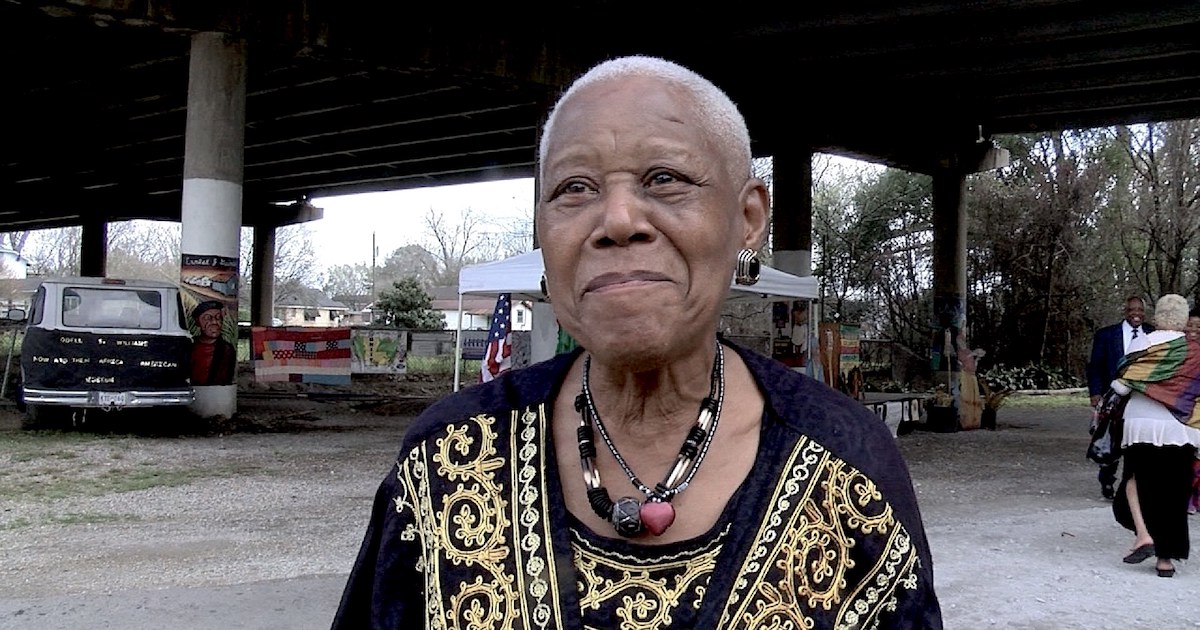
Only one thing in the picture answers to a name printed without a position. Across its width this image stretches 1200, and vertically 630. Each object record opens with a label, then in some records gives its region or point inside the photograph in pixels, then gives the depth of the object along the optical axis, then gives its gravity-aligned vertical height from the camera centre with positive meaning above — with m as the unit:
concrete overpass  14.82 +4.99
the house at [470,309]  61.97 +2.57
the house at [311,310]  84.06 +2.90
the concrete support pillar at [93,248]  36.16 +3.31
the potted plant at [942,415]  18.45 -1.16
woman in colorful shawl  6.91 -0.55
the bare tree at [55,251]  68.19 +6.03
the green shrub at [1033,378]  26.52 -0.64
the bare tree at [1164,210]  24.31 +3.63
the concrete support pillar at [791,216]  20.89 +2.88
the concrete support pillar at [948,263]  22.52 +2.03
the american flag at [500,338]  12.13 +0.09
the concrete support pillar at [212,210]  14.82 +1.96
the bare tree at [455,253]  68.50 +6.33
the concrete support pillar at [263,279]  36.75 +2.31
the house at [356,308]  90.62 +3.27
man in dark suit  10.16 +0.09
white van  13.27 -0.14
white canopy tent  11.16 +0.77
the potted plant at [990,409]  18.97 -1.06
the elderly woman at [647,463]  1.52 -0.19
